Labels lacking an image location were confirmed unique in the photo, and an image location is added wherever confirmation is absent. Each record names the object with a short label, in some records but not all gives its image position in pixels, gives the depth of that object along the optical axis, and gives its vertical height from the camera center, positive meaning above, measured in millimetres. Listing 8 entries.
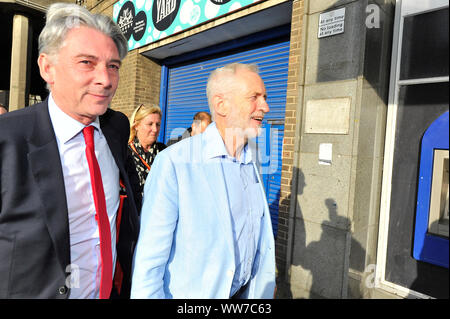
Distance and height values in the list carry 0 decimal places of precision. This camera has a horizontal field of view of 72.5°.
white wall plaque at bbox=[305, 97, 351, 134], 3529 +501
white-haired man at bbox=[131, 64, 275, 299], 1428 -315
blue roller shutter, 5172 +1231
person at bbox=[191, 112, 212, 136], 4883 +454
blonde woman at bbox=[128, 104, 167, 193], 3551 +183
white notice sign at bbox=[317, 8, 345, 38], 3600 +1624
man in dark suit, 1188 -179
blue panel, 946 -131
